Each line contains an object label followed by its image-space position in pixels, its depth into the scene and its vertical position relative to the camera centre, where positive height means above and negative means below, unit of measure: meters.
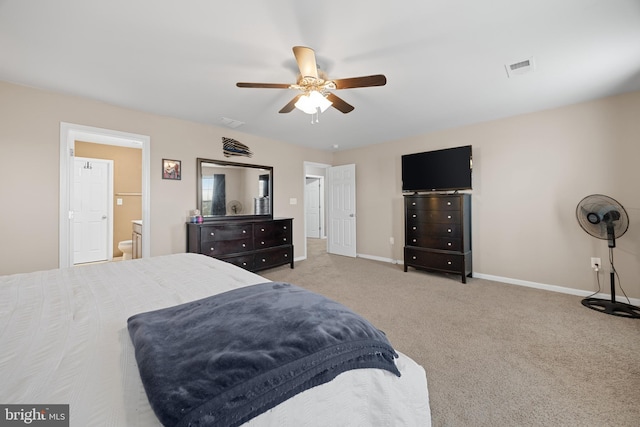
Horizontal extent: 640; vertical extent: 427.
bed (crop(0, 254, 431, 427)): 0.57 -0.41
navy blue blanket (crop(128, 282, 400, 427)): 0.53 -0.37
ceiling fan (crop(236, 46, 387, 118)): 1.85 +1.12
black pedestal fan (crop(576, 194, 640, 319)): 2.61 -0.12
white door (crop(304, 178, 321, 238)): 8.27 +0.36
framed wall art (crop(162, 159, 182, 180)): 3.47 +0.70
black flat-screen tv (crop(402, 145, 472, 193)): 3.79 +0.76
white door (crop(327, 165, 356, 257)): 5.48 +0.15
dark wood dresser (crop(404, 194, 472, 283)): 3.65 -0.27
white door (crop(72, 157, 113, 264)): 4.58 +0.18
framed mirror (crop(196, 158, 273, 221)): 3.85 +0.47
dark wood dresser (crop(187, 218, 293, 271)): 3.48 -0.37
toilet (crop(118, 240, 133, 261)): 4.61 -0.54
